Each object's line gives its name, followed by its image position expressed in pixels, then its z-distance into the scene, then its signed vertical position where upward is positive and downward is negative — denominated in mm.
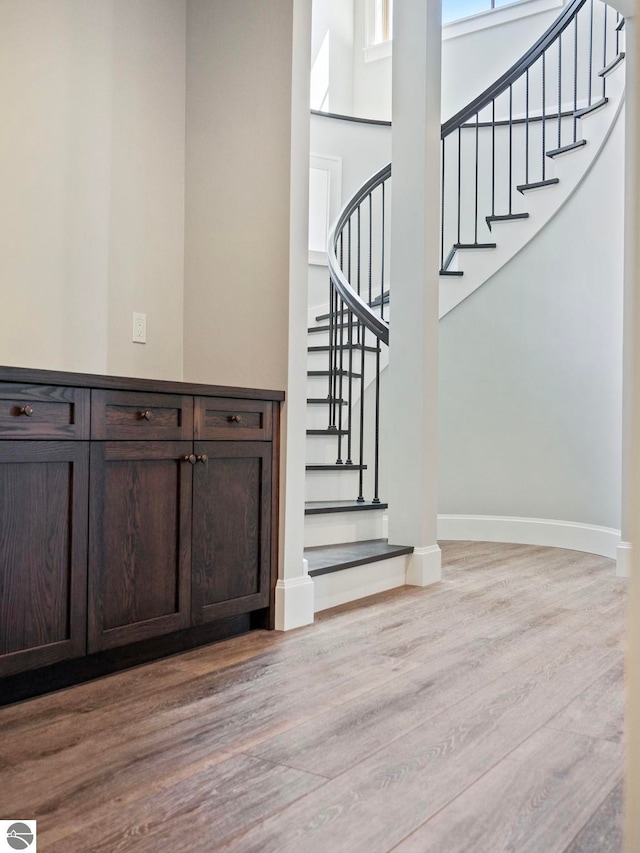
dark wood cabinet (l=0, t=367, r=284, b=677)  1907 -232
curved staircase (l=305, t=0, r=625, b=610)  3594 +1423
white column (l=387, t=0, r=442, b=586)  3570 +716
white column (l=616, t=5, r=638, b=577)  3629 +608
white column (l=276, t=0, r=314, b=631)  2754 +224
